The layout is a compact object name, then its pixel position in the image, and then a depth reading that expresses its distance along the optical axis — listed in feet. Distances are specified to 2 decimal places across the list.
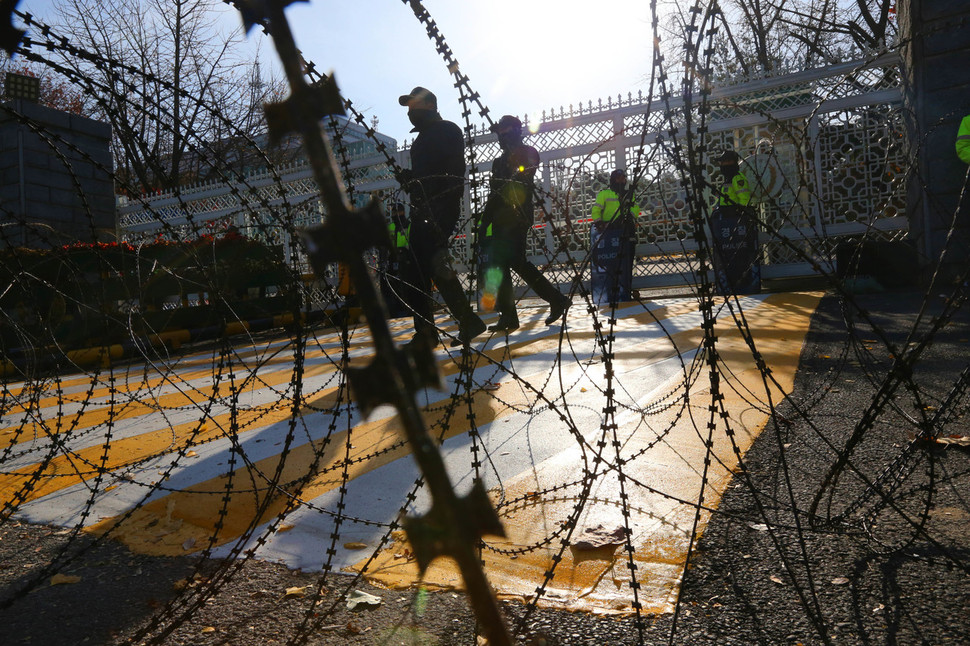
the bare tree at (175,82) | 67.26
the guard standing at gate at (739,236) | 31.07
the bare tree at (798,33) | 75.77
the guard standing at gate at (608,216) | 33.86
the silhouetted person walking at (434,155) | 18.43
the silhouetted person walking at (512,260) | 18.85
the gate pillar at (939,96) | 28.55
